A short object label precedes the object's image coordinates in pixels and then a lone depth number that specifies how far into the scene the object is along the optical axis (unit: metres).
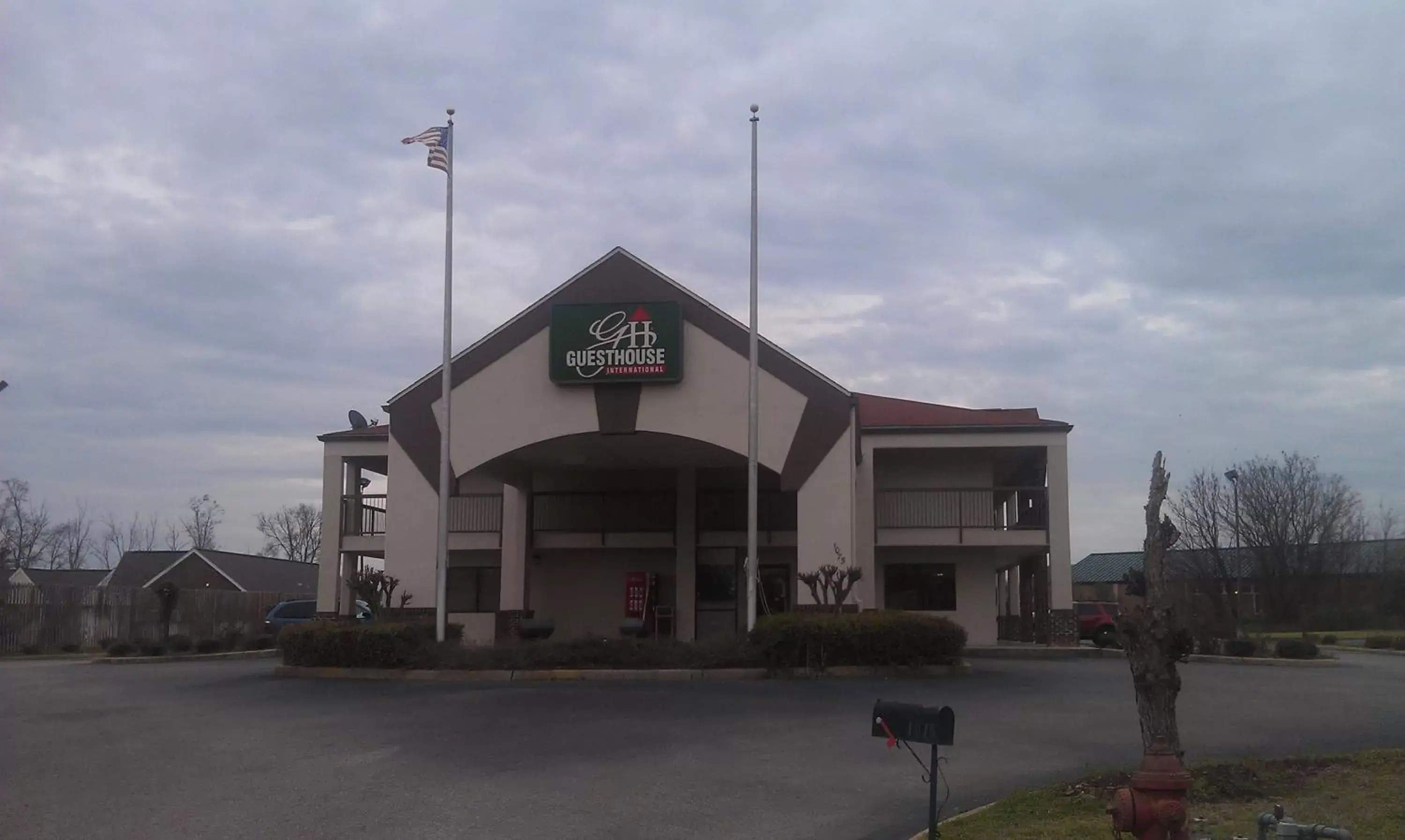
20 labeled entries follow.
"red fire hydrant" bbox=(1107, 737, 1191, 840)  6.47
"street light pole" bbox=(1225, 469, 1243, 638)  51.28
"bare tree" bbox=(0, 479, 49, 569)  71.81
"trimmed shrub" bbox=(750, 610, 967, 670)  20.64
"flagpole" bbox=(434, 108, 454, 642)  22.73
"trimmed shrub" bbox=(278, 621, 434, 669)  21.44
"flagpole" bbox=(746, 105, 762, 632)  22.19
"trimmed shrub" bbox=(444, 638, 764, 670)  20.97
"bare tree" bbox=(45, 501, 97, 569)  81.25
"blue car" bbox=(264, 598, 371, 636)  36.12
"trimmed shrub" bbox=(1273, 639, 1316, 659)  26.22
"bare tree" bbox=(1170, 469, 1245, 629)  52.28
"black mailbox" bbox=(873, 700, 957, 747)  7.87
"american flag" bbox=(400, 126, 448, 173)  23.16
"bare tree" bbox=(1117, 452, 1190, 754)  7.99
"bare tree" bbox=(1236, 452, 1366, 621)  52.69
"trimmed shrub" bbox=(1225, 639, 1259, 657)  27.09
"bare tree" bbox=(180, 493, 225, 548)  89.94
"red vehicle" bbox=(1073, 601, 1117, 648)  34.47
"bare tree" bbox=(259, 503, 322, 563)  89.06
